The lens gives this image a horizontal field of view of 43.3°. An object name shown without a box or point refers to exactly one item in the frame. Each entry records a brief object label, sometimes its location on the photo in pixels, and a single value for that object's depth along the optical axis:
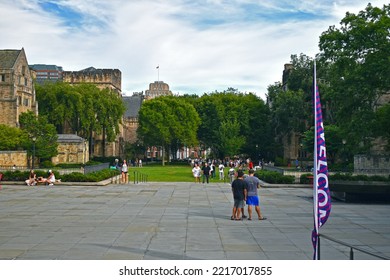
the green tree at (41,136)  54.63
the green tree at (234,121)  75.81
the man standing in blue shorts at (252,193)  16.03
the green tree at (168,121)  77.94
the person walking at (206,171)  34.48
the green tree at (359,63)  32.72
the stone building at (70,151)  63.75
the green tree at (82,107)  75.94
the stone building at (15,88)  68.12
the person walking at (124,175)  34.12
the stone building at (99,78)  99.75
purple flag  7.35
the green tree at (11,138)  58.06
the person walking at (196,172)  36.21
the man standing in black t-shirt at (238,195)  15.87
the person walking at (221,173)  39.44
